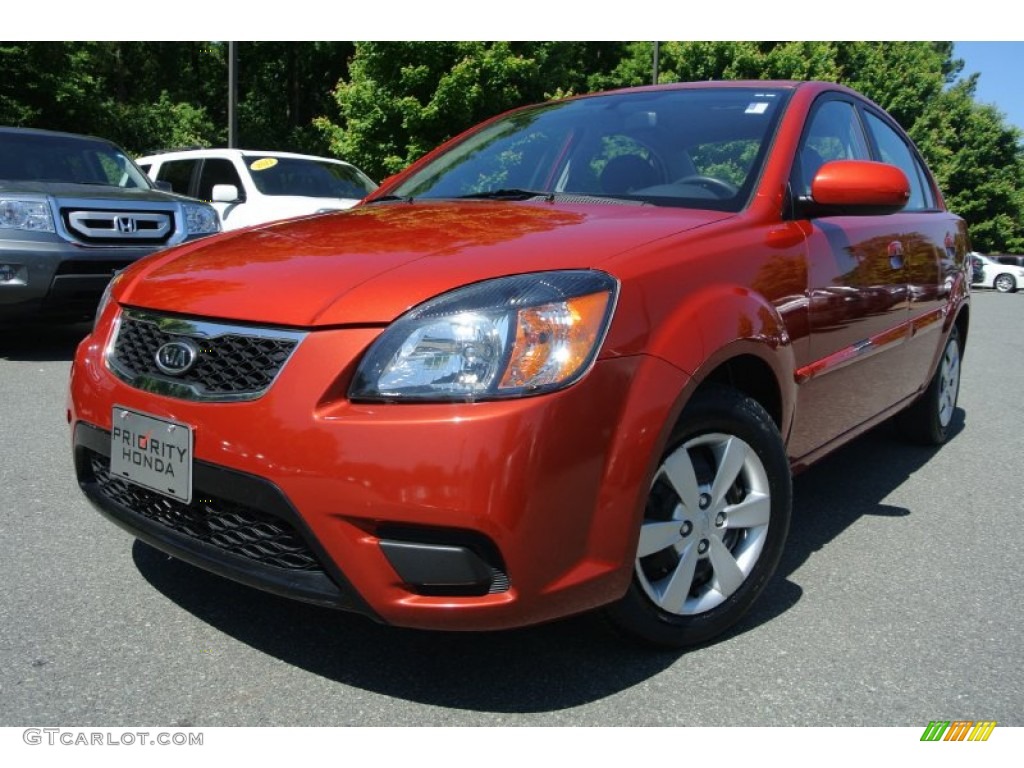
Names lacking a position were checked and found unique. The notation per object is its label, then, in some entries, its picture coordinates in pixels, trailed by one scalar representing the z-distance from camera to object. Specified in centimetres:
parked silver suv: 602
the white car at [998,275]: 3139
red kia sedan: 193
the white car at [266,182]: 923
